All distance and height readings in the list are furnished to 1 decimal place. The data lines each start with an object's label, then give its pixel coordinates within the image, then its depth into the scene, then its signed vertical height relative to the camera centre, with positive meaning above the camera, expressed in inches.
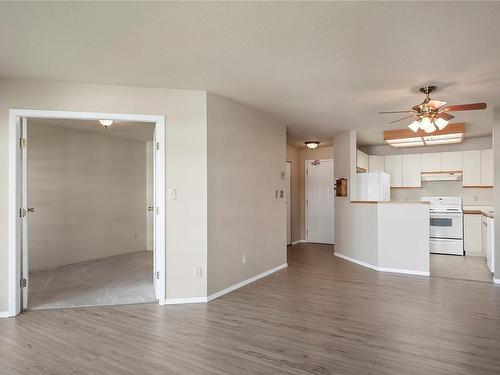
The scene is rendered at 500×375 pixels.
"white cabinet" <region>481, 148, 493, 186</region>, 257.0 +17.4
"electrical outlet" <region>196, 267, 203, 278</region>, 149.2 -37.8
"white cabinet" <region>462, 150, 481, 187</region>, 262.0 +17.2
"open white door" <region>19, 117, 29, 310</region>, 137.2 -12.0
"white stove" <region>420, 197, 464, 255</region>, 256.8 -31.2
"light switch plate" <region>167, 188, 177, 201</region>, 146.6 -1.5
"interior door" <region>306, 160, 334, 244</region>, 316.2 -11.2
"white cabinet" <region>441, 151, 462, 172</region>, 268.7 +23.7
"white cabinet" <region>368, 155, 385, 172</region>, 295.6 +24.3
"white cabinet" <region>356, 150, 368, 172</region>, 267.1 +25.1
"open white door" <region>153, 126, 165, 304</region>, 144.6 -8.7
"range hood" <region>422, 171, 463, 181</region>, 272.5 +11.3
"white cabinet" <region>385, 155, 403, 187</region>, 292.8 +19.4
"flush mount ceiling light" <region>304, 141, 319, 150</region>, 280.0 +40.1
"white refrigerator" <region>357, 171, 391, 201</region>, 237.6 +2.5
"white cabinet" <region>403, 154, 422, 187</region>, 285.4 +16.2
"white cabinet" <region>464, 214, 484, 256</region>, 253.3 -36.5
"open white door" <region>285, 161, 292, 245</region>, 308.5 -12.7
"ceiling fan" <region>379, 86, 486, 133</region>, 140.4 +34.5
